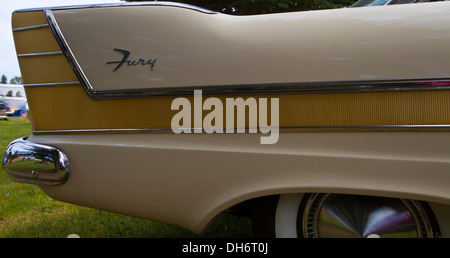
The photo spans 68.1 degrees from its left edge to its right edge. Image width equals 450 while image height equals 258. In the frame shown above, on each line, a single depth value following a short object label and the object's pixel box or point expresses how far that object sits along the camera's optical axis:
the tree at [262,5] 4.75
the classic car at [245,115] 1.35
